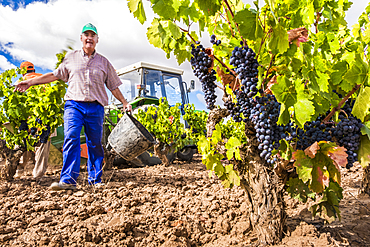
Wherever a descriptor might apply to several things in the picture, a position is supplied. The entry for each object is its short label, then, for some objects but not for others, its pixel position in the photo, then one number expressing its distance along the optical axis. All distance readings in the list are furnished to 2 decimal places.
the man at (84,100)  2.90
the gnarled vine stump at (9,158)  3.47
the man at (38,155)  3.81
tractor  5.76
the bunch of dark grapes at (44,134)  3.69
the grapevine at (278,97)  1.32
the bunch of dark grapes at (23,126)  3.59
